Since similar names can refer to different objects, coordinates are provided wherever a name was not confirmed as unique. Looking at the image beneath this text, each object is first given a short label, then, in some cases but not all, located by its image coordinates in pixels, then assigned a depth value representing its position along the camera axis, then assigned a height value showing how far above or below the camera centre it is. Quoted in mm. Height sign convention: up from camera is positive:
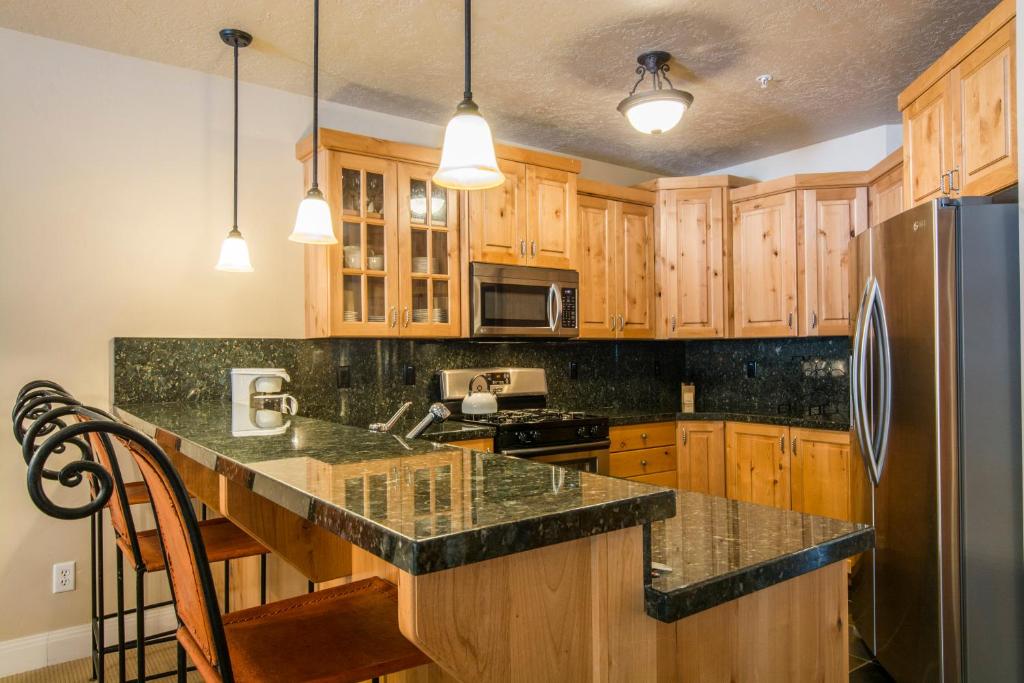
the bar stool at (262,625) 913 -481
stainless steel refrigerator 1972 -284
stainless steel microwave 3482 +281
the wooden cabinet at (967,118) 1976 +782
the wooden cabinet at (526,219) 3531 +739
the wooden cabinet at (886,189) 3367 +865
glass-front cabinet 3109 +476
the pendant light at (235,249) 2654 +421
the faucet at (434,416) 2002 -191
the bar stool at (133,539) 1140 -560
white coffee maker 2814 -165
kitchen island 796 -327
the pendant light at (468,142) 1524 +487
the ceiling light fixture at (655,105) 2760 +1045
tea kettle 3439 -266
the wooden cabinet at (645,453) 3783 -595
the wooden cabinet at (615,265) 4023 +545
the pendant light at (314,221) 2205 +443
